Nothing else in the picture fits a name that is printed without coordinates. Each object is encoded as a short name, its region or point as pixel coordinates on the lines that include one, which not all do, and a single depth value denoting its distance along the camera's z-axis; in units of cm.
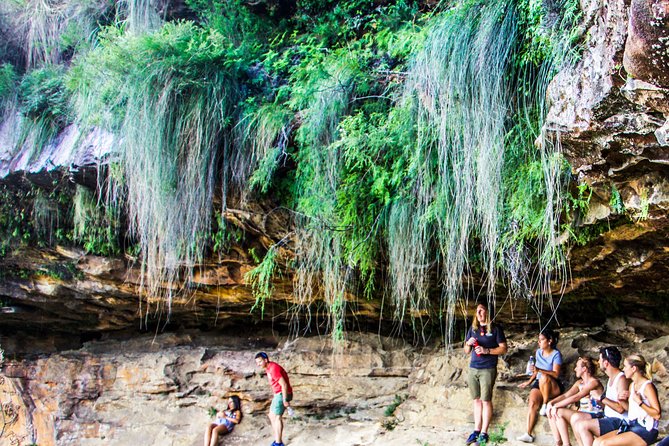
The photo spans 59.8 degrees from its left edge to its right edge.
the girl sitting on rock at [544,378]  494
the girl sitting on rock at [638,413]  379
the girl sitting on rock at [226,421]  654
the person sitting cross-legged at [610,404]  413
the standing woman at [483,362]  504
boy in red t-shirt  594
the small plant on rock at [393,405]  629
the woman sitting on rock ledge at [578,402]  446
